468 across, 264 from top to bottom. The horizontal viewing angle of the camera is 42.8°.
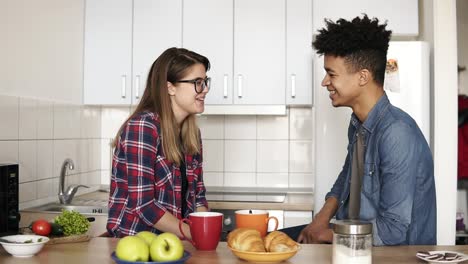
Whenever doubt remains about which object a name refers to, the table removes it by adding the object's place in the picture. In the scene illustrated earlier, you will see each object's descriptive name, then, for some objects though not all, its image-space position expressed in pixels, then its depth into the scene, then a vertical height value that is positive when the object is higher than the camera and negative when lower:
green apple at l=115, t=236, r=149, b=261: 1.45 -0.27
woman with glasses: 2.01 -0.05
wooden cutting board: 1.80 -0.31
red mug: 1.65 -0.25
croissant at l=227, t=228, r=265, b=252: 1.56 -0.26
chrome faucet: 3.20 -0.28
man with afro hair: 1.82 -0.03
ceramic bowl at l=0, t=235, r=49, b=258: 1.61 -0.29
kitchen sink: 3.11 -0.37
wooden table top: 1.59 -0.32
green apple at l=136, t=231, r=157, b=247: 1.52 -0.25
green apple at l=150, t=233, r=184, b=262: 1.47 -0.27
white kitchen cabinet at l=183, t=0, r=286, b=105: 3.61 +0.57
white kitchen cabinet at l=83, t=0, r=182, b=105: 3.68 +0.60
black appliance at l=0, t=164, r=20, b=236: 1.99 -0.21
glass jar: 1.39 -0.24
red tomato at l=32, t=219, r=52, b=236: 1.82 -0.27
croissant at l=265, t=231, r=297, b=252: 1.55 -0.27
